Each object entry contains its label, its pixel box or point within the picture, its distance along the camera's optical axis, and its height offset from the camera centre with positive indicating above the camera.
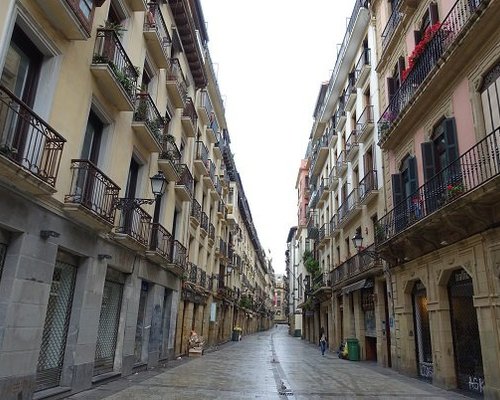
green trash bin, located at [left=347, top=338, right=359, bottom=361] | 19.50 -0.74
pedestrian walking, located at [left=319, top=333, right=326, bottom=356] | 22.72 -0.66
